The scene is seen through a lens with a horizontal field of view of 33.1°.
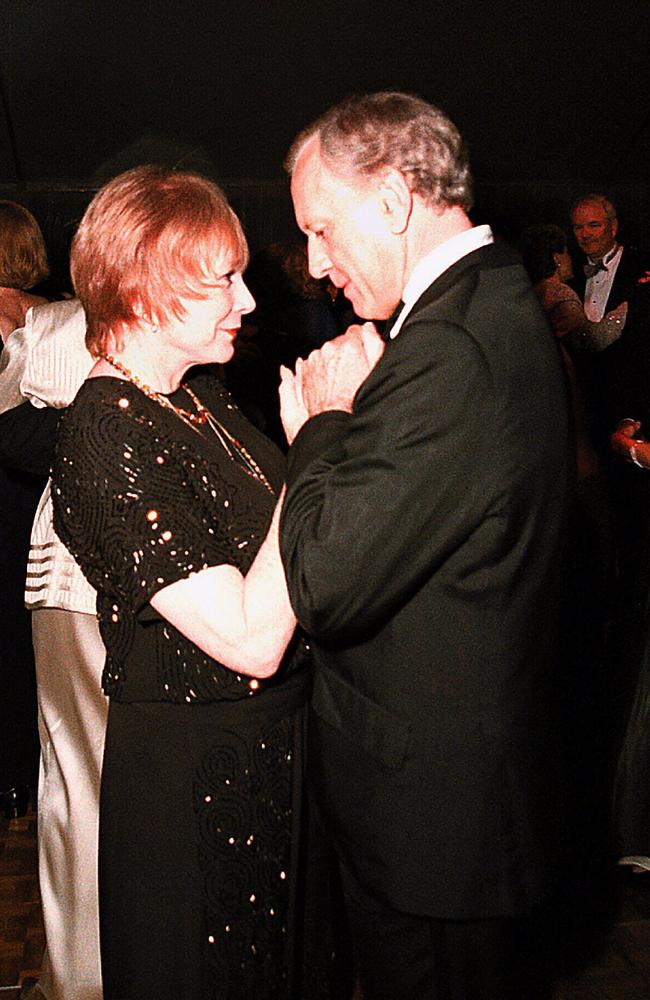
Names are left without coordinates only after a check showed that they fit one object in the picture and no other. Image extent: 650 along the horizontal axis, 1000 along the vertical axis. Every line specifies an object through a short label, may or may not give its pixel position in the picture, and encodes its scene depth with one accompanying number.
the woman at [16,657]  3.15
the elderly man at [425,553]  1.25
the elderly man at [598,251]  4.21
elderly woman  1.46
